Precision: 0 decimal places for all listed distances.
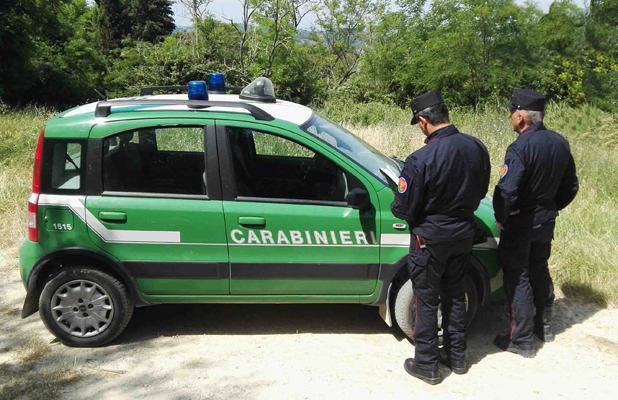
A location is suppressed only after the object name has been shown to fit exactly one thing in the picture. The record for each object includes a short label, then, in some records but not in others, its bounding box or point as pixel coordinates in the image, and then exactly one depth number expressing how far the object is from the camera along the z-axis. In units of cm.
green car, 400
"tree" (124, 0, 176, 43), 4031
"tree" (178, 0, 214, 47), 2370
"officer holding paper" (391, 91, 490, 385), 350
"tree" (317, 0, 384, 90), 2634
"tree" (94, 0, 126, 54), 3938
